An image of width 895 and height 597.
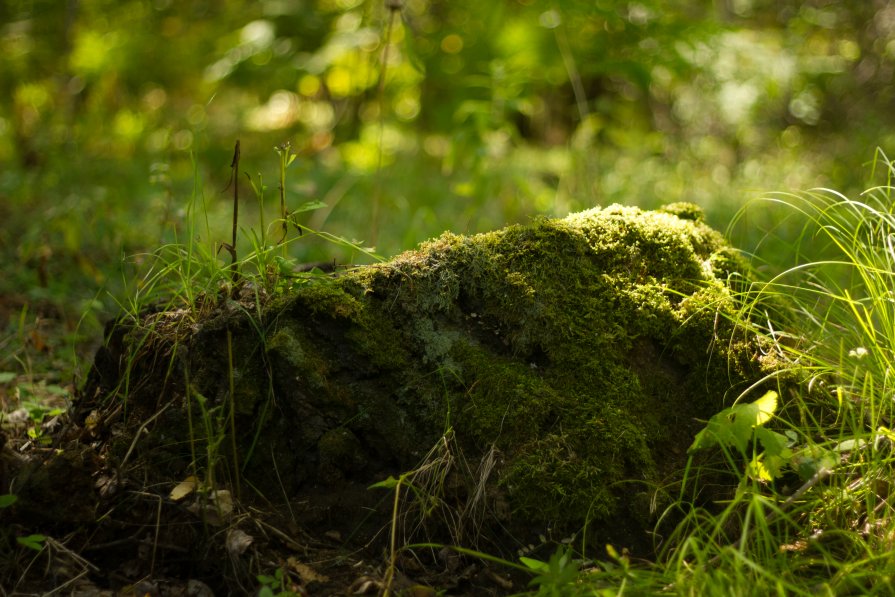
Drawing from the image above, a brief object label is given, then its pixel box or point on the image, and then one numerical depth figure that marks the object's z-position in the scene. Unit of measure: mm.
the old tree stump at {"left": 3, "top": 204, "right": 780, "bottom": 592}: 2386
